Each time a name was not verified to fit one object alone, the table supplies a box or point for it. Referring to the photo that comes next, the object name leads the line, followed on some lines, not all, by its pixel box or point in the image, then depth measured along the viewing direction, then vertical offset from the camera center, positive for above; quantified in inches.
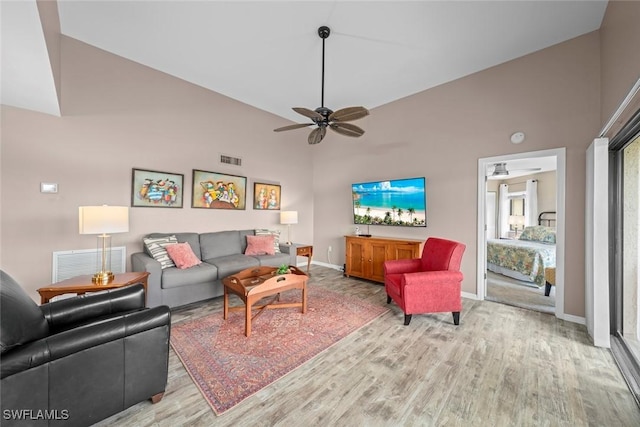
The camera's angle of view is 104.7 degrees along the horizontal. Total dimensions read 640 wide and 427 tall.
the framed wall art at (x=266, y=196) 195.0 +14.7
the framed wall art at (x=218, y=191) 164.2 +16.2
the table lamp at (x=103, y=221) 97.2 -4.0
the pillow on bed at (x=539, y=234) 187.8 -12.1
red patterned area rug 71.9 -48.5
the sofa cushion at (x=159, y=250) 128.0 -19.9
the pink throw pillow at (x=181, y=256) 129.1 -22.9
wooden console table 157.6 -25.1
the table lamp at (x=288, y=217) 192.7 -1.9
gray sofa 118.6 -29.3
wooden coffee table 99.0 -30.8
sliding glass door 90.2 -8.7
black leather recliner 45.1 -31.1
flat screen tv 166.4 +10.2
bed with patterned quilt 159.3 -25.4
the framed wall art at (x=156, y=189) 139.2 +14.0
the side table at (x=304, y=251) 192.0 -28.3
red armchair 108.3 -32.7
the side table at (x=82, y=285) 91.1 -28.9
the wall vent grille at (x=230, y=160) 176.8 +39.2
